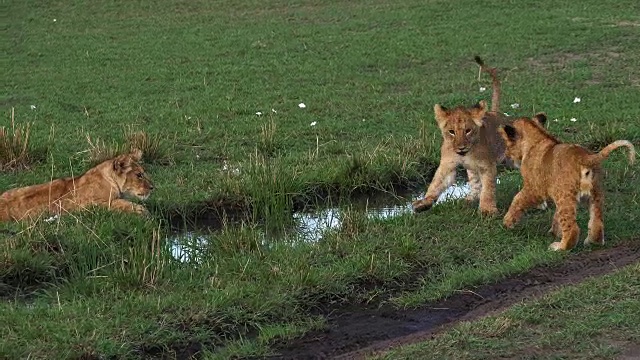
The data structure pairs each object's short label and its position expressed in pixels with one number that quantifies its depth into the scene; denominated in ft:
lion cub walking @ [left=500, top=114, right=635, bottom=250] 48.14
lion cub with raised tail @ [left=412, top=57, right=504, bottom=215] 55.26
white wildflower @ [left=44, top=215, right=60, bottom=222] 52.62
